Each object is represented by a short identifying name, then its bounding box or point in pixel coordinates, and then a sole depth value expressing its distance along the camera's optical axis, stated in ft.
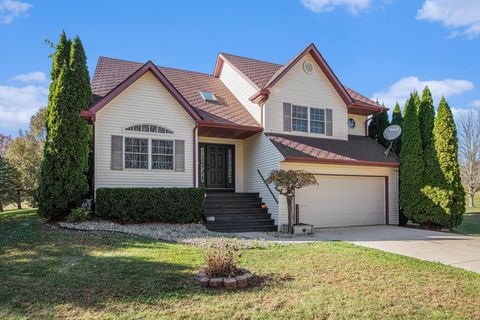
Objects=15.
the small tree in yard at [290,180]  35.83
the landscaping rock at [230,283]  16.78
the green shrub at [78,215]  34.86
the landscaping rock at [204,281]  17.01
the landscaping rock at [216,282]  16.90
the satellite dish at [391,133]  49.16
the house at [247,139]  39.78
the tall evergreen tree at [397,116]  56.29
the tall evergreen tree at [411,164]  45.42
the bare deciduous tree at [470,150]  94.07
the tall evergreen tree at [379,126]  56.70
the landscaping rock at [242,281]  17.11
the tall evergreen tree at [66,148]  35.76
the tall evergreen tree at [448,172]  42.63
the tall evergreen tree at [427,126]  45.16
